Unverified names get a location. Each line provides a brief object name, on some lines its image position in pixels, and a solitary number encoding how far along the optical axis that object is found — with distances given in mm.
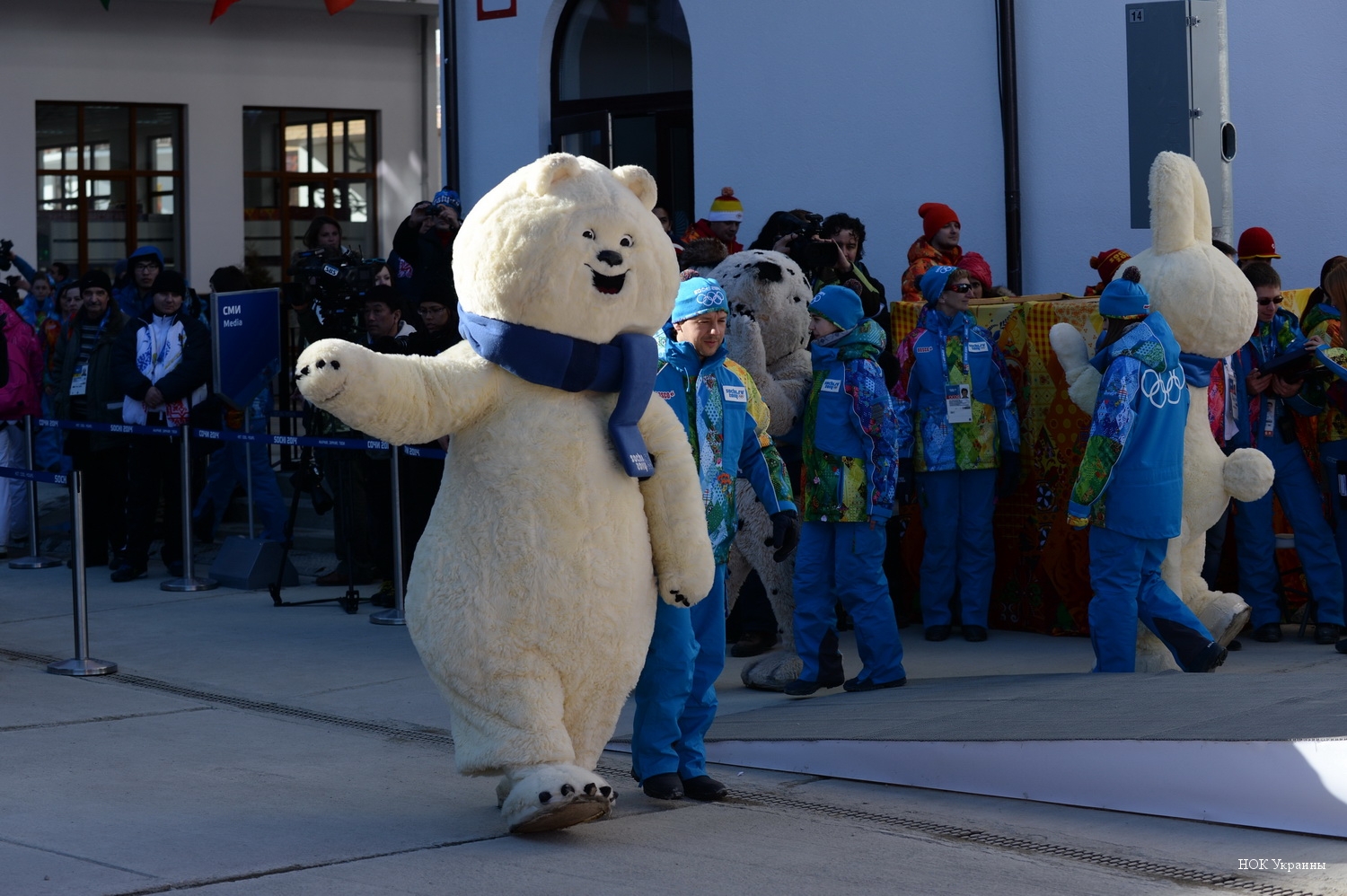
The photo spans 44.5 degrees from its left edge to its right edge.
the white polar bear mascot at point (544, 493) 4766
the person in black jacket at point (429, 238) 10852
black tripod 9594
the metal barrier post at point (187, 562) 10406
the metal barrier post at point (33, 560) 11656
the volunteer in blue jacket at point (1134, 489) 6711
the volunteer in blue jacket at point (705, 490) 5359
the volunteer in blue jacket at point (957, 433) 8344
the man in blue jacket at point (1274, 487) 8234
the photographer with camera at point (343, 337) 9875
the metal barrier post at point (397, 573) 8961
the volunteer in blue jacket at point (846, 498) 7086
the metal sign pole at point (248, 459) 10805
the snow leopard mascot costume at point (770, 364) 7340
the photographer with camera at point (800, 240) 8859
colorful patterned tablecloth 8422
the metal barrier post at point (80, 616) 7656
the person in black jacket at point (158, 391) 10570
